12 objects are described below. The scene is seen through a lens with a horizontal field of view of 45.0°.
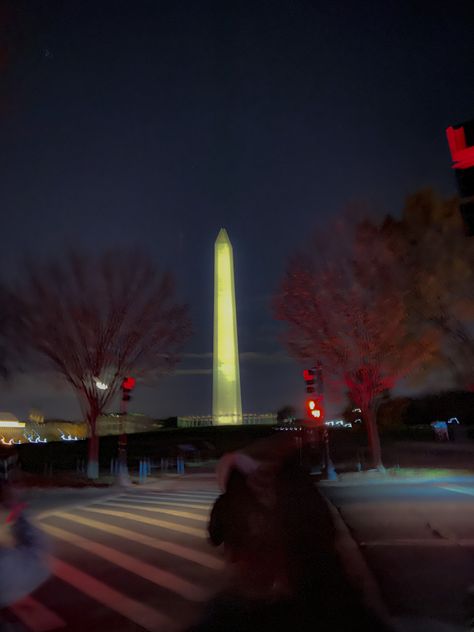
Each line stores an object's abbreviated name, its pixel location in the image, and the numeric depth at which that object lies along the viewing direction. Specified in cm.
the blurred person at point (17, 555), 520
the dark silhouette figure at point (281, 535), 382
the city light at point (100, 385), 2497
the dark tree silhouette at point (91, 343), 2403
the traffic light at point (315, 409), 1826
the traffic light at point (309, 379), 1886
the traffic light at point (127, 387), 2127
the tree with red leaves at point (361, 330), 2277
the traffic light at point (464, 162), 430
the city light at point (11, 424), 6523
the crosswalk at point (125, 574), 539
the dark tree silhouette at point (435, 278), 2064
